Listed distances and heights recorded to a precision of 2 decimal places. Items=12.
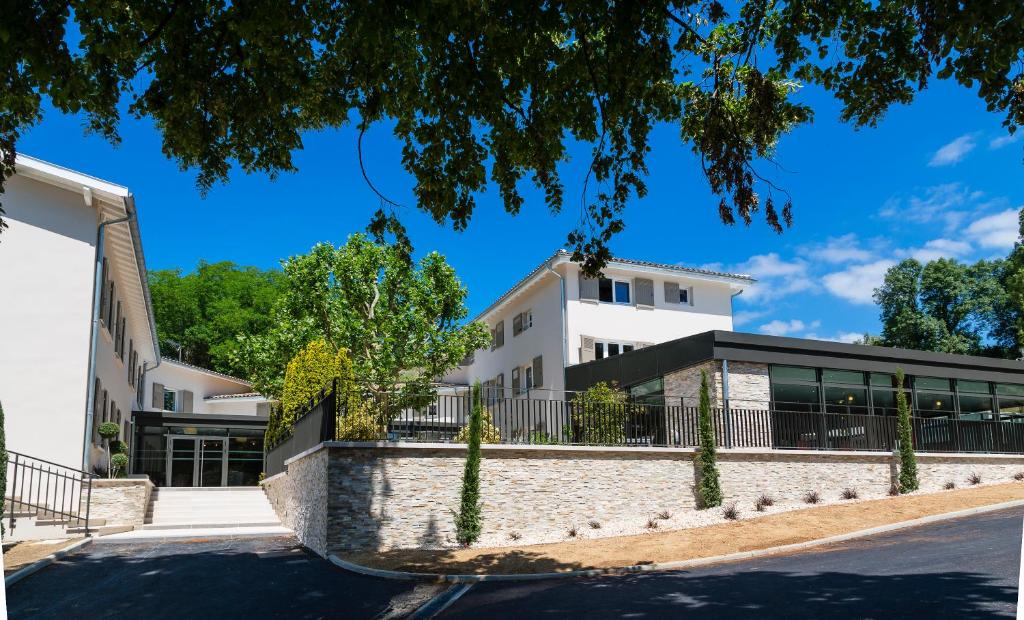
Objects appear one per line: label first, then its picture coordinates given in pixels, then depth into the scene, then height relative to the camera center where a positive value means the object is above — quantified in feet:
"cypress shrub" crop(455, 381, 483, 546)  49.62 -3.44
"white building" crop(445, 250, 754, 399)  97.81 +16.22
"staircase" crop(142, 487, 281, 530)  68.13 -5.84
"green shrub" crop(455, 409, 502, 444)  53.57 +0.65
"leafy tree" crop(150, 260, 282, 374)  168.66 +29.20
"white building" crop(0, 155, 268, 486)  61.98 +11.35
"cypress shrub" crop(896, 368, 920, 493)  68.03 -1.79
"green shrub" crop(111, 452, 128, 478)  70.69 -1.54
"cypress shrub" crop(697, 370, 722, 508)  58.44 -1.95
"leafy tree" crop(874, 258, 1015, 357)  151.74 +24.62
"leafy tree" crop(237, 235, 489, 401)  99.96 +15.83
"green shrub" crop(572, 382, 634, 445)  58.34 +1.39
